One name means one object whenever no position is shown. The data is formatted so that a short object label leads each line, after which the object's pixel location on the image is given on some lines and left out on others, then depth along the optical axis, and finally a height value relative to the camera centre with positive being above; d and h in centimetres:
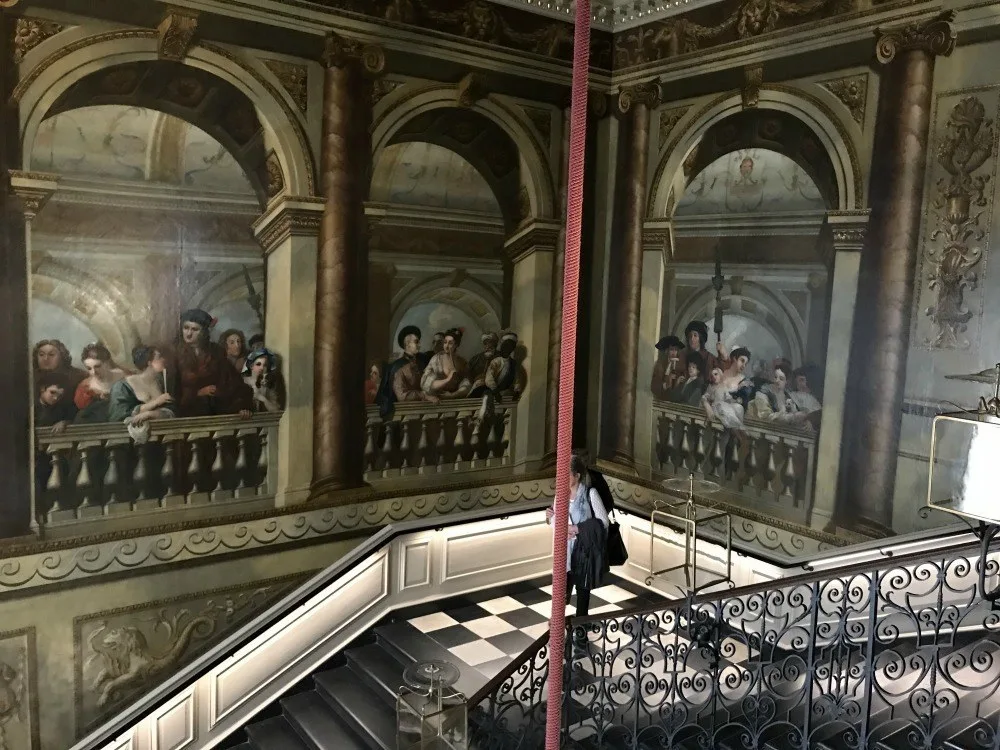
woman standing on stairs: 702 -203
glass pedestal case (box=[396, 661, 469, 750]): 368 -204
